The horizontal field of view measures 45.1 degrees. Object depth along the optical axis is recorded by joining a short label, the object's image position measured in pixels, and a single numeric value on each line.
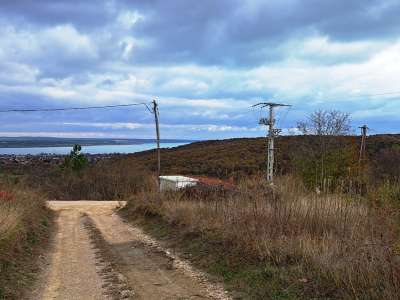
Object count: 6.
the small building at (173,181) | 31.27
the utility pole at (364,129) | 54.15
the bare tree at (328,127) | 46.96
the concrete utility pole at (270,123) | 33.56
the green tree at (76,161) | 58.59
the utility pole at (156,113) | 33.31
